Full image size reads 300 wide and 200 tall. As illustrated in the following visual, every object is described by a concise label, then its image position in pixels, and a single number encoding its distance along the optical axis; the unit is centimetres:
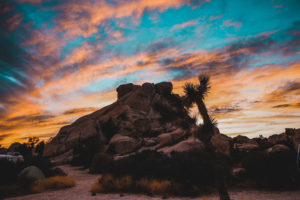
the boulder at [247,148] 2710
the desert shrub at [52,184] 1263
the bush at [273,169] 1160
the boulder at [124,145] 2984
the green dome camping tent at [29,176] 1378
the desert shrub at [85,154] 2924
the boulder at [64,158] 3616
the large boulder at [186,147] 2090
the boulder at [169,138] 2978
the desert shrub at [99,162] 2206
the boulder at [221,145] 2299
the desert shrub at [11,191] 1165
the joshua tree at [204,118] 819
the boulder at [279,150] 1325
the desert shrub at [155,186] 1108
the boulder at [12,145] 7536
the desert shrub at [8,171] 1455
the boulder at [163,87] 5456
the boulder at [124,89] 5916
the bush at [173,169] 1167
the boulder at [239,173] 1307
